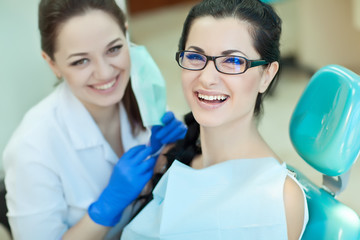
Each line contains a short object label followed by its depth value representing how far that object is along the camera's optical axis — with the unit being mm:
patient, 1047
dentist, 1330
